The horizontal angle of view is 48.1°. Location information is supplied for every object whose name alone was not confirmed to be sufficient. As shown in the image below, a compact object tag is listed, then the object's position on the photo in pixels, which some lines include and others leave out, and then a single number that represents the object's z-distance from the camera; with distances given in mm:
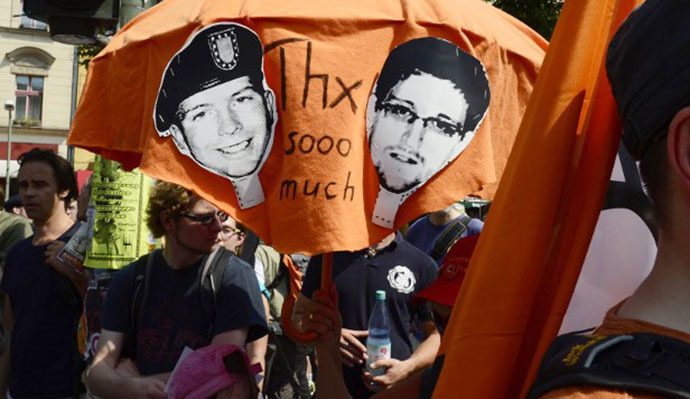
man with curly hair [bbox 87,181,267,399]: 3387
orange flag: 1164
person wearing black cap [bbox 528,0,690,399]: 896
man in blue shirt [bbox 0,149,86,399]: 4531
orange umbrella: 2135
